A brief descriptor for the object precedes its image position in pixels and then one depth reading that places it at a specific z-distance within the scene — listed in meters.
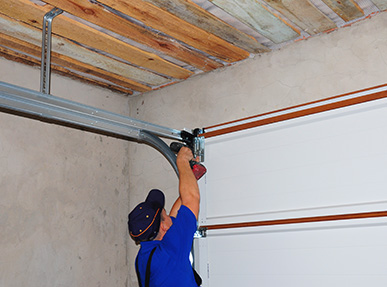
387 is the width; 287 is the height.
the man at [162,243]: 2.44
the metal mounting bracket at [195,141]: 3.18
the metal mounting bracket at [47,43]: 2.60
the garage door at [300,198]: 2.41
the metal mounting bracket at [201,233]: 3.05
